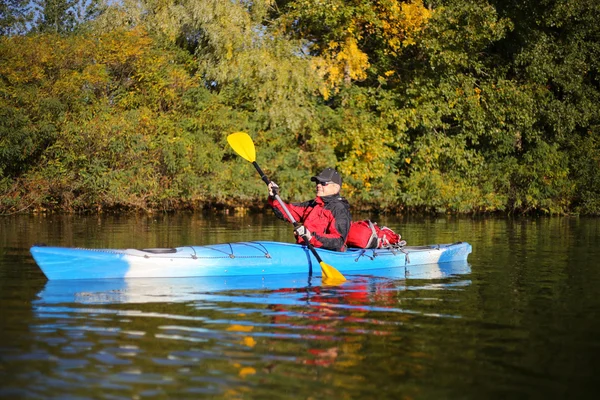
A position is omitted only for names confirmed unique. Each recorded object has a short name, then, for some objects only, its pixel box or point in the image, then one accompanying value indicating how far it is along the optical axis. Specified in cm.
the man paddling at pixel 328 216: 1004
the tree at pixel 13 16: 3140
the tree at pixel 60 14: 3572
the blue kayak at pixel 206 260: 870
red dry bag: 1076
